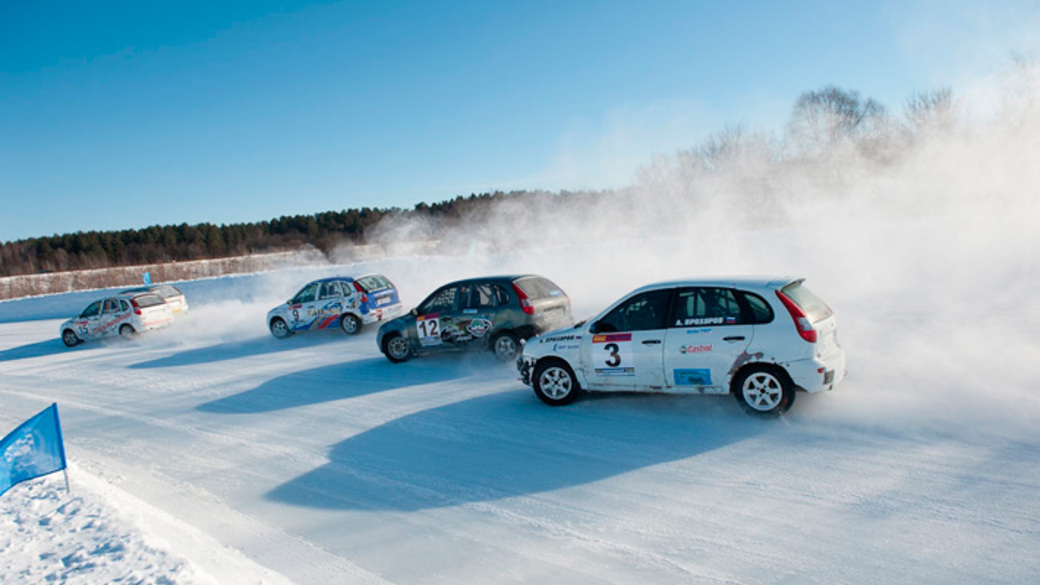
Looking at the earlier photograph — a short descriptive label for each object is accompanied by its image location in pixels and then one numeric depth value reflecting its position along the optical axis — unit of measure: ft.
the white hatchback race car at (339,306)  49.21
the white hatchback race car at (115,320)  62.23
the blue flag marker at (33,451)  16.34
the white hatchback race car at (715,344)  20.88
